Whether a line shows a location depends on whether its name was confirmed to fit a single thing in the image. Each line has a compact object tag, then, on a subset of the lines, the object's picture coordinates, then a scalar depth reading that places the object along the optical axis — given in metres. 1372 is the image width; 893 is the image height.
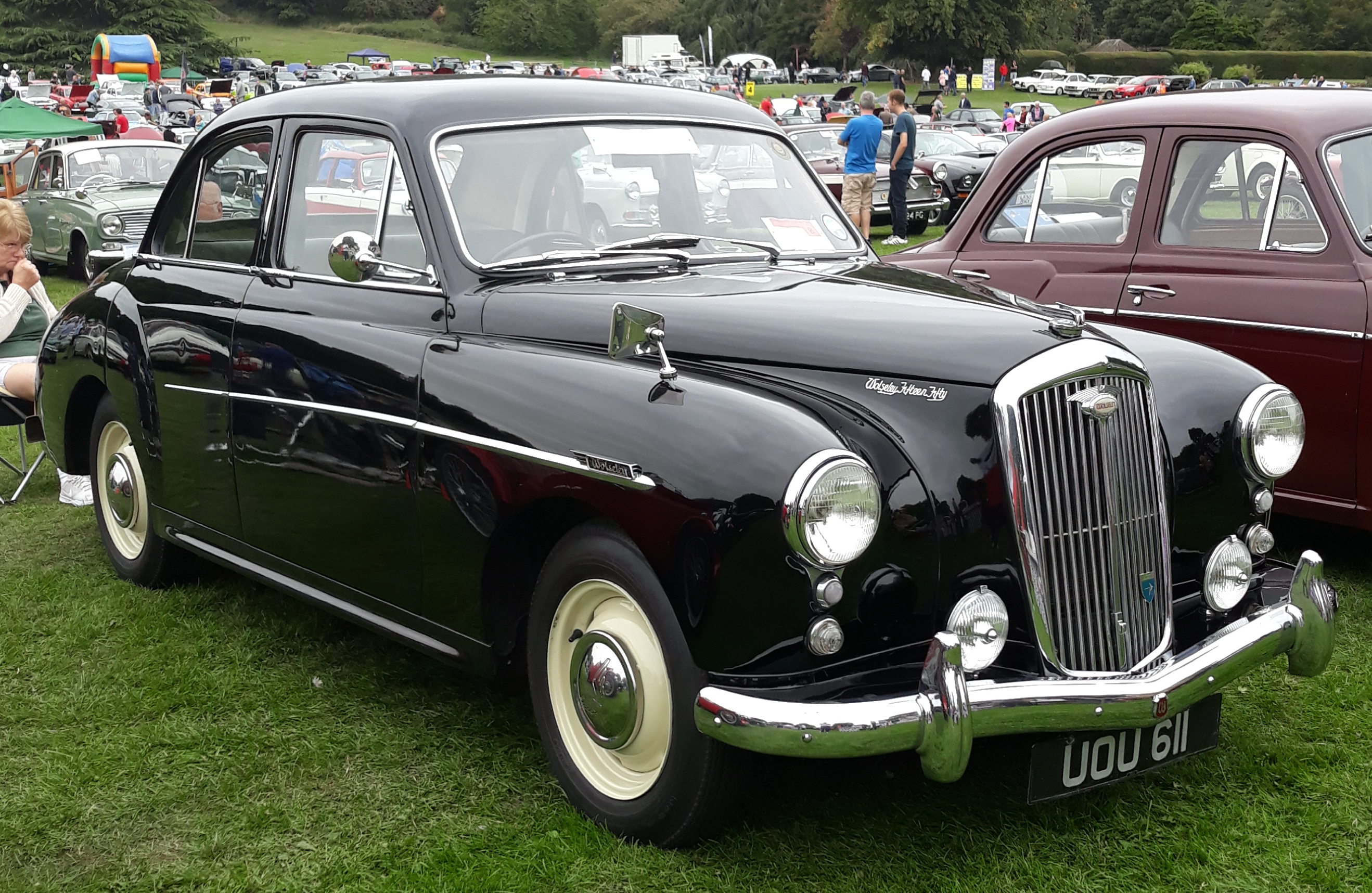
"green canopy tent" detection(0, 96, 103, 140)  20.39
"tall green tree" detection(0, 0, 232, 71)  84.00
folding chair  6.53
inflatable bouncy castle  68.38
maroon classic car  5.02
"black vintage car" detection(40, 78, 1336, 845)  2.92
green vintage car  14.47
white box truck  74.75
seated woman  6.75
